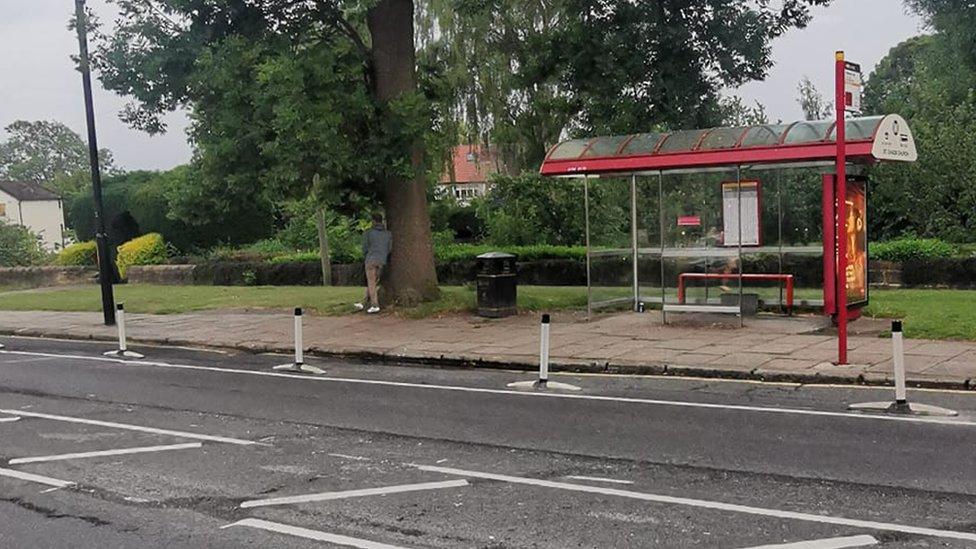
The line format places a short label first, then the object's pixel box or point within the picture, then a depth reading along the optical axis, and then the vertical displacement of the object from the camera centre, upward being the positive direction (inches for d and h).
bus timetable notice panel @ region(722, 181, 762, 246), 595.5 +7.9
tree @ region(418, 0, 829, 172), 668.1 +124.3
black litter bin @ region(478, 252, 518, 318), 660.1 -35.5
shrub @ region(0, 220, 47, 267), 1411.2 +2.5
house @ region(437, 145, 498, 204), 1354.6 +123.2
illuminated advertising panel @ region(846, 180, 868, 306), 547.5 -13.6
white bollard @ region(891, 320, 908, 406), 345.7 -52.9
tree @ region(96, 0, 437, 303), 629.6 +107.8
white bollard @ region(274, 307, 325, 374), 507.2 -63.5
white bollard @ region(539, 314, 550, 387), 426.6 -56.6
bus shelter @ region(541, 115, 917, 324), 562.3 +2.6
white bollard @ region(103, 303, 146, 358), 593.3 -58.1
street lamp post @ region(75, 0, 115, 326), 717.9 +59.2
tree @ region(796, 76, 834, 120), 1135.0 +143.2
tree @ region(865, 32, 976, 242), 797.2 +38.8
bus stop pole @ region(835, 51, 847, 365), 406.0 +12.4
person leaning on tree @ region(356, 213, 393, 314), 696.4 -7.7
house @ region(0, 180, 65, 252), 3361.2 +156.3
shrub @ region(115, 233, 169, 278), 1250.1 -8.9
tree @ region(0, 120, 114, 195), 4446.4 +466.0
